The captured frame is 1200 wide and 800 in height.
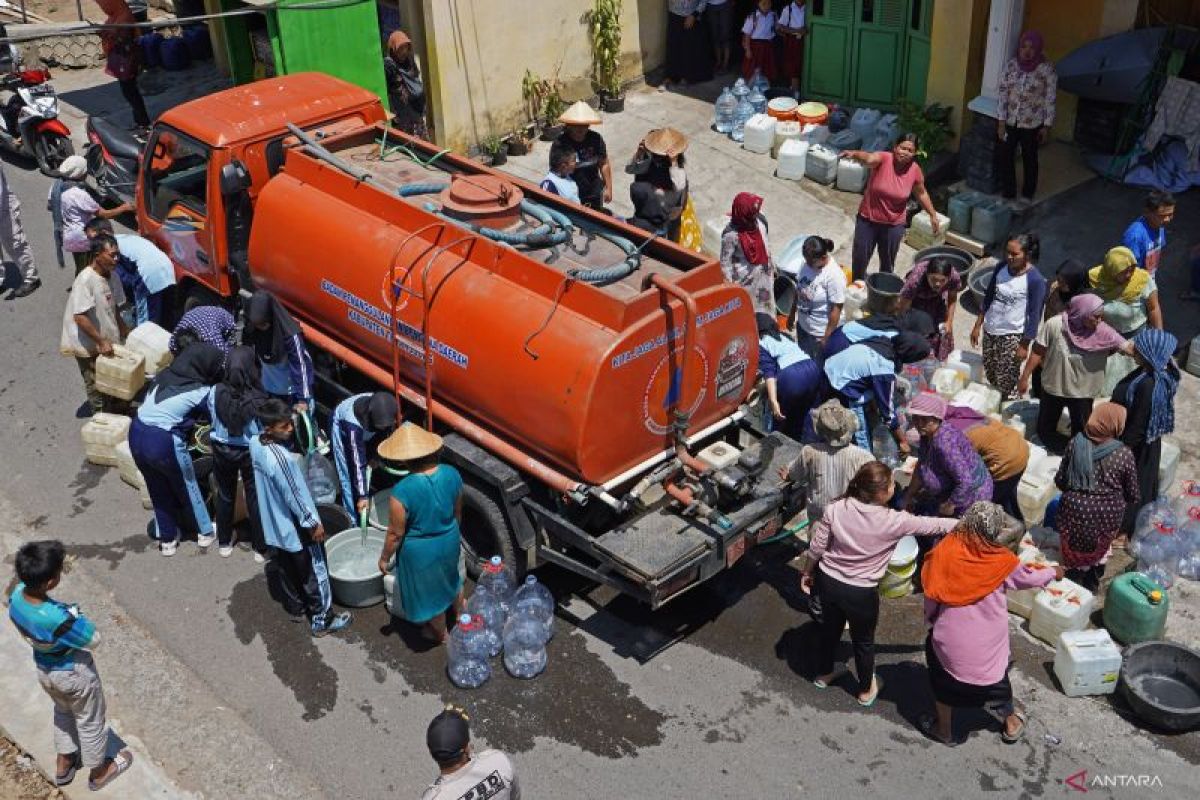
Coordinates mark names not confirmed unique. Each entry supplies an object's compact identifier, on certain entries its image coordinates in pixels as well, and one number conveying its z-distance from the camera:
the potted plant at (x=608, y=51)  14.73
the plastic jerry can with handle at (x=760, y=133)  13.68
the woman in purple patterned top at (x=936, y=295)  8.93
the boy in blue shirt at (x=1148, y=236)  9.03
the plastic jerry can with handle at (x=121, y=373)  9.27
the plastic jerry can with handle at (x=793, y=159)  13.14
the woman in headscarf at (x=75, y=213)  10.31
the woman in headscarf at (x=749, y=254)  9.26
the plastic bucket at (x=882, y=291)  9.72
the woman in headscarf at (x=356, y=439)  7.84
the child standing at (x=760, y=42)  14.67
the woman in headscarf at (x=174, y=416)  7.86
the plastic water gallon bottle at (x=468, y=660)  7.23
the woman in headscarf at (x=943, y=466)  7.12
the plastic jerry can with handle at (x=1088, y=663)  6.96
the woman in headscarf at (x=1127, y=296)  8.69
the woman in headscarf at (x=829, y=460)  7.16
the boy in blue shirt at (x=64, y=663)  5.95
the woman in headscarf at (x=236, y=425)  7.56
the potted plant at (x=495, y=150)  13.91
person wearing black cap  4.80
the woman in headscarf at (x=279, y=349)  8.31
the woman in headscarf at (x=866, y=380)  7.87
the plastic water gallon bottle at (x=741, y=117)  14.15
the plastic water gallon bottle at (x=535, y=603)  7.46
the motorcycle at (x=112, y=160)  11.41
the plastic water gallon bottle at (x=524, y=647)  7.32
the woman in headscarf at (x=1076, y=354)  8.21
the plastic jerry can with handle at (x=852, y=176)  12.88
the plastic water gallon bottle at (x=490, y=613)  7.41
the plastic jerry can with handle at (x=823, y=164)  13.06
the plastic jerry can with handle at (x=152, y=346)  9.55
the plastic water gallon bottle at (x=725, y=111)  14.18
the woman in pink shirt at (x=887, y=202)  10.27
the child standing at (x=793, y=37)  14.41
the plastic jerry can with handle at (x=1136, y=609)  7.16
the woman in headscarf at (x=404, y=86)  12.84
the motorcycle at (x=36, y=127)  13.77
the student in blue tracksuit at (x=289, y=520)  7.04
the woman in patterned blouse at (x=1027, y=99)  11.41
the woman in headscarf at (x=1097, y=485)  7.23
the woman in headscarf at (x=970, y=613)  6.09
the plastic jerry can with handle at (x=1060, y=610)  7.31
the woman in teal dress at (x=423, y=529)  6.86
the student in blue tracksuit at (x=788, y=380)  8.18
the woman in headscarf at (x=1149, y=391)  7.50
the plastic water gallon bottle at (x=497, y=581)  7.49
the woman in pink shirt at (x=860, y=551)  6.48
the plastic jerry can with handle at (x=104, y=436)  9.20
